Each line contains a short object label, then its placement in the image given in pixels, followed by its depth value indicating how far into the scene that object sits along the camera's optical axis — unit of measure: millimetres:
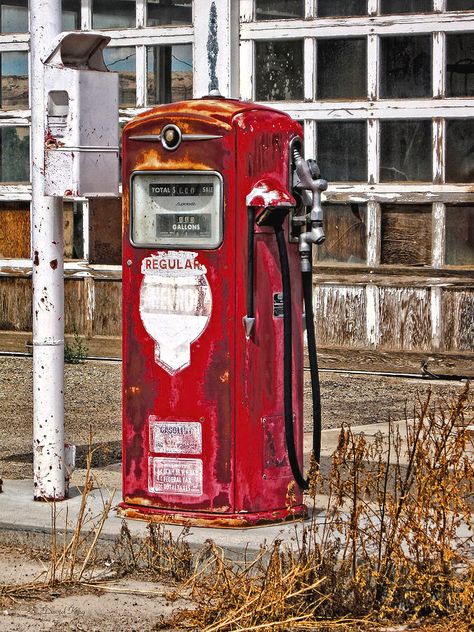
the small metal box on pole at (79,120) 10428
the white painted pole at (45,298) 10694
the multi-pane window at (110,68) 20323
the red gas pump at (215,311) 9883
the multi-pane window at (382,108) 18471
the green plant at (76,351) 20589
